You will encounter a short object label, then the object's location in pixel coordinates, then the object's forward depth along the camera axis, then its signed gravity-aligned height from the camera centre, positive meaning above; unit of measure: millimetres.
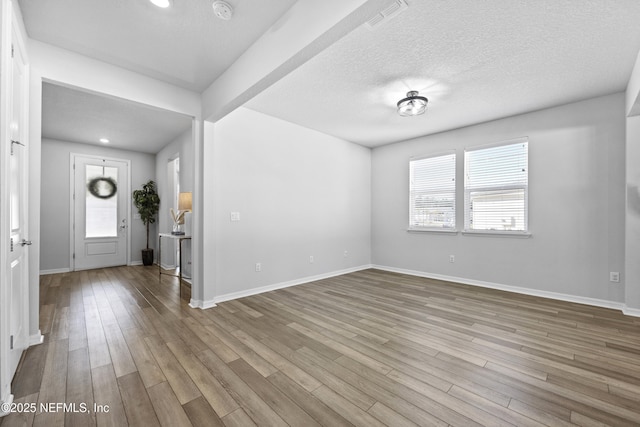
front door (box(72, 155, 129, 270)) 5719 +3
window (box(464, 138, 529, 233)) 4121 +417
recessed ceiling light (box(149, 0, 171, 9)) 2002 +1567
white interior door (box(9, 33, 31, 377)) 1903 -61
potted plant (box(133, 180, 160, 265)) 6242 +171
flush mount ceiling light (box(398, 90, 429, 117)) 3352 +1369
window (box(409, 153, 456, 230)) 4859 +392
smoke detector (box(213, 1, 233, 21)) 2012 +1548
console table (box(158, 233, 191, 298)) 4308 -584
